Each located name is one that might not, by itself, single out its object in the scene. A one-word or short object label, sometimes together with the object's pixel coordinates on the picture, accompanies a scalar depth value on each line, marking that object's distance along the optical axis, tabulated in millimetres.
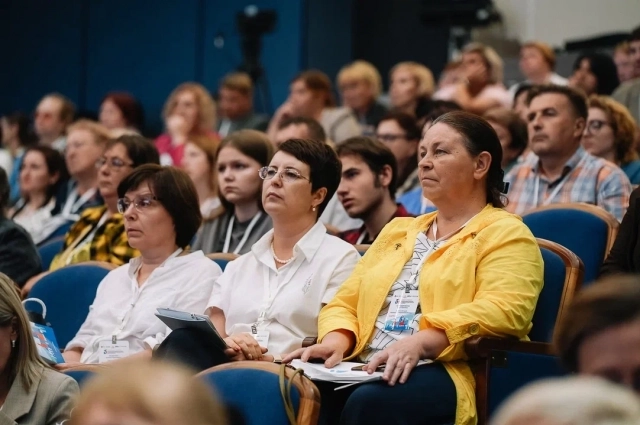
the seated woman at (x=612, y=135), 7721
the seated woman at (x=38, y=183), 9308
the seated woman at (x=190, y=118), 11236
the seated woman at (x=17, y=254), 7157
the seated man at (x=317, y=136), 7702
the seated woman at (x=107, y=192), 7543
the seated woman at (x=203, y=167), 8514
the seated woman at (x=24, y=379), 4467
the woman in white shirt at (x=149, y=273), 5875
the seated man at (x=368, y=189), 6706
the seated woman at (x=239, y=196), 7011
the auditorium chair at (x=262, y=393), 4403
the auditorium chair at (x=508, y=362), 4622
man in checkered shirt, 6840
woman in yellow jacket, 4581
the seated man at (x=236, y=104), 12125
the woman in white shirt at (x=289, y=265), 5428
